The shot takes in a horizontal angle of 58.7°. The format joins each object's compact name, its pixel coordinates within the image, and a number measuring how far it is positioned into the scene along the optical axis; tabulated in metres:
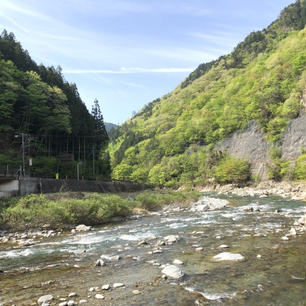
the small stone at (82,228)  17.66
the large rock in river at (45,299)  6.64
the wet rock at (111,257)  10.48
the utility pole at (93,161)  54.37
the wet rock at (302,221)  15.33
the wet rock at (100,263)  9.69
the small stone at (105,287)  7.38
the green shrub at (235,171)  64.94
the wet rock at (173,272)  8.10
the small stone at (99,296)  6.77
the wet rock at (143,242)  13.05
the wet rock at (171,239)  13.10
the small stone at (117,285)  7.54
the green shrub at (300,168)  50.66
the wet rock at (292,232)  12.75
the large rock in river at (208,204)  28.12
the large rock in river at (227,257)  9.62
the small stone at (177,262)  9.50
